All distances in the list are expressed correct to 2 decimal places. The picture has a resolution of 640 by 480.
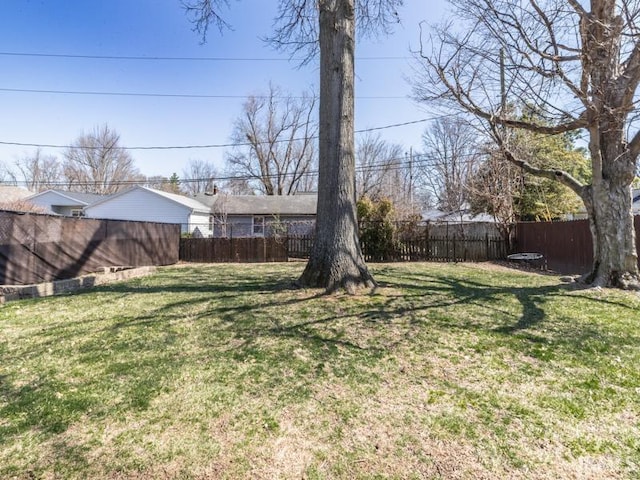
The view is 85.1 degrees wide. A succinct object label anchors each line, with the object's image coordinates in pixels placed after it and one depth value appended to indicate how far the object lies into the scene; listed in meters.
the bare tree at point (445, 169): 23.53
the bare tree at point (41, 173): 36.38
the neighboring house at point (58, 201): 23.47
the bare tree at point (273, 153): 30.50
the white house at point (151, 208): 19.95
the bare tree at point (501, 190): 13.02
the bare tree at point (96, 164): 34.44
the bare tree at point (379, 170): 30.11
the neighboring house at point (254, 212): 21.91
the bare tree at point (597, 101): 5.74
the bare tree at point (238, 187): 34.09
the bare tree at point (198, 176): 42.25
